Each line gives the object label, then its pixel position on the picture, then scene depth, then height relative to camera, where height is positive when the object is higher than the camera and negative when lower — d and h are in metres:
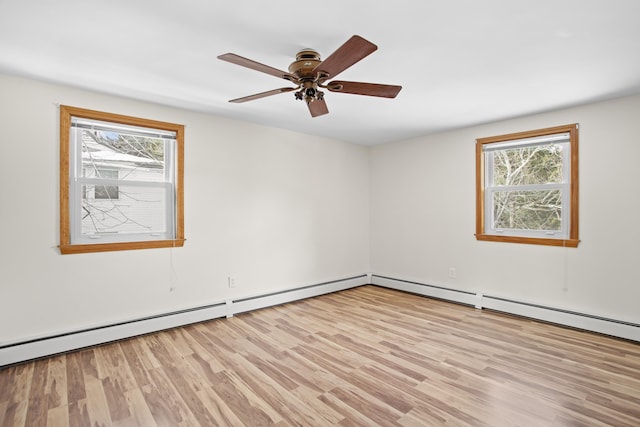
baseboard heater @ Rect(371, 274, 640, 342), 3.13 -1.16
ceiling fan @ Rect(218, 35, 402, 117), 1.81 +0.87
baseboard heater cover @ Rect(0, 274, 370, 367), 2.65 -1.17
